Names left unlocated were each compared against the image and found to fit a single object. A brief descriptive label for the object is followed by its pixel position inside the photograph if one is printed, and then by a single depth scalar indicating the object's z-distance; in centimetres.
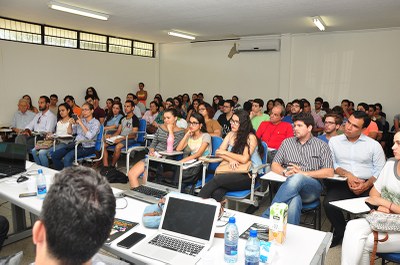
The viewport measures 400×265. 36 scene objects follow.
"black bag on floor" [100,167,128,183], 450
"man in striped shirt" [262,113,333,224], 248
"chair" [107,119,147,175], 541
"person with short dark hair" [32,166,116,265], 80
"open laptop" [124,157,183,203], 258
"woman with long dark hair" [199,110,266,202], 291
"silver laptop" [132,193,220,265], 149
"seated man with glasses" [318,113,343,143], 373
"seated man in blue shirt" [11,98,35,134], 625
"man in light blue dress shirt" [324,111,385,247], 277
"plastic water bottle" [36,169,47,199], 214
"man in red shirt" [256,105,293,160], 416
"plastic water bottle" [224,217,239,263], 143
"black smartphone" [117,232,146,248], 155
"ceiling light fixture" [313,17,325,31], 599
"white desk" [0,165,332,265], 146
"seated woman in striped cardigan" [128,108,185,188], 390
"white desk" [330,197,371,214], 207
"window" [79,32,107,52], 835
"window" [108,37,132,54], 907
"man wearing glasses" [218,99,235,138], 547
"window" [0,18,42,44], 680
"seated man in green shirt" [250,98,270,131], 517
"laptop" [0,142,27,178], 275
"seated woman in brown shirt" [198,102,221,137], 481
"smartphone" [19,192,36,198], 217
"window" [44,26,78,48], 758
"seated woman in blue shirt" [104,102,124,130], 555
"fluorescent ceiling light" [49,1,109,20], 531
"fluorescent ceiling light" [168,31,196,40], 793
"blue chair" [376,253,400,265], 195
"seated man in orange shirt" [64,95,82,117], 695
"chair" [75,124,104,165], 475
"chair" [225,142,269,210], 291
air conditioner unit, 821
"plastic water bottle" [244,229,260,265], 136
